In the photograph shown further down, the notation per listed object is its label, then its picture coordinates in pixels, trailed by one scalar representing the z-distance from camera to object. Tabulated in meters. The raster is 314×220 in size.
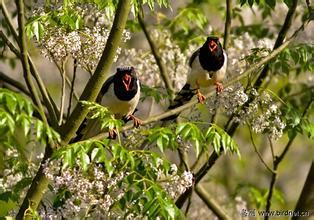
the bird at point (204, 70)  11.59
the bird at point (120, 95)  10.21
